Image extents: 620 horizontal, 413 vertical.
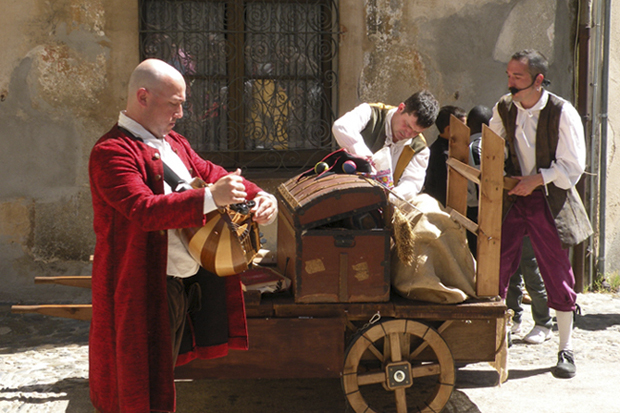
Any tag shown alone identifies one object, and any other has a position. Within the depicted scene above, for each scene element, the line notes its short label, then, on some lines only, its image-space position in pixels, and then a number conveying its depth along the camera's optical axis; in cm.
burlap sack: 304
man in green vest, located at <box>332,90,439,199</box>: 368
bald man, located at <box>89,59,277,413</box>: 241
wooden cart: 304
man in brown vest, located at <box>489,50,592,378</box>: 366
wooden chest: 299
